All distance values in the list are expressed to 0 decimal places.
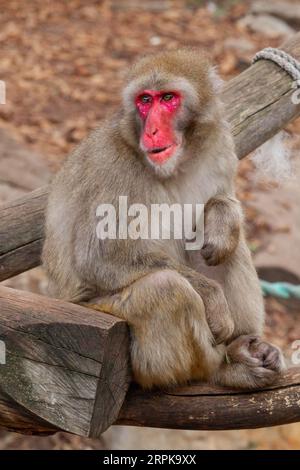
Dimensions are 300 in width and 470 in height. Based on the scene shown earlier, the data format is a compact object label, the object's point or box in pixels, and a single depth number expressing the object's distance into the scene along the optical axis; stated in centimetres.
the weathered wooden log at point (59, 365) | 519
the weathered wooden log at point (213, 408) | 580
